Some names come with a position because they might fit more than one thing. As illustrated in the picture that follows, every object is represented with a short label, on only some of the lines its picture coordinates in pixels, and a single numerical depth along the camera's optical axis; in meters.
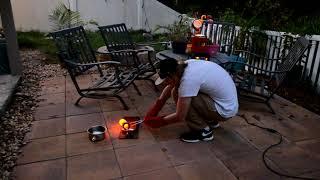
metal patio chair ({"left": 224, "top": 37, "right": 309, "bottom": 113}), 3.93
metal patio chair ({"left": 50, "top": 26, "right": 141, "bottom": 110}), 4.01
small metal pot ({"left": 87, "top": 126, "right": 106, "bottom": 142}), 3.17
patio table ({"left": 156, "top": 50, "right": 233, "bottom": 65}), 4.17
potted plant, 4.53
